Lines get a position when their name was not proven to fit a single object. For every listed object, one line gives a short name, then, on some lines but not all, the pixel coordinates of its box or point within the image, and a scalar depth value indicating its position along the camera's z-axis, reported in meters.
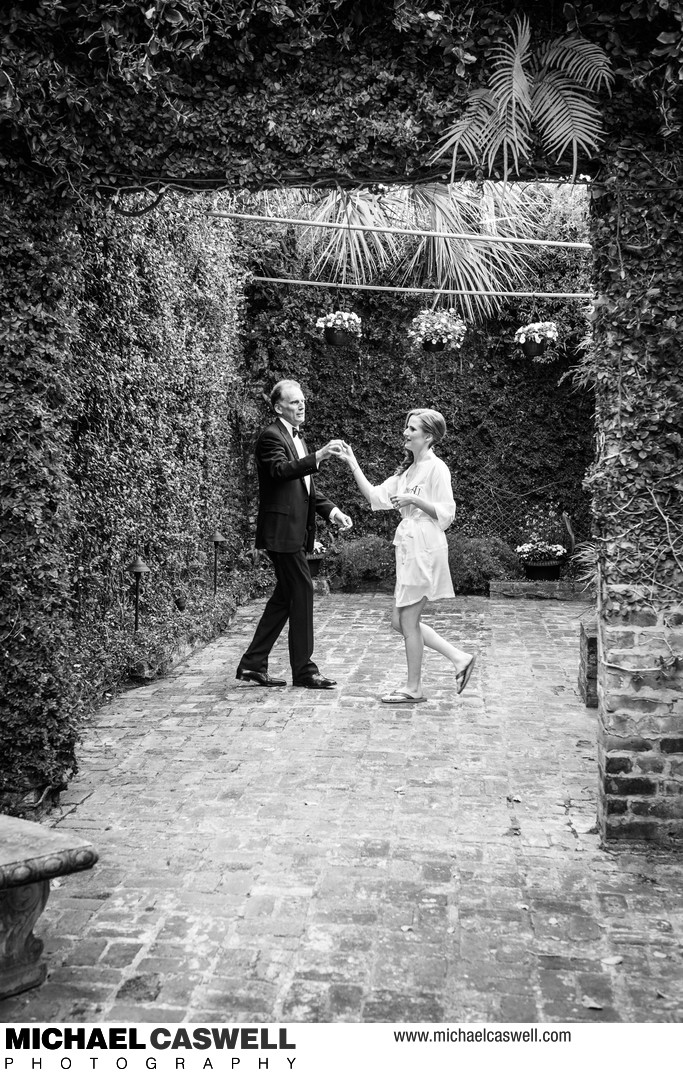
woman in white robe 6.95
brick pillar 4.48
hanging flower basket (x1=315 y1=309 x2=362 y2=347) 12.62
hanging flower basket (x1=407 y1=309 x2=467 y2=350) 12.60
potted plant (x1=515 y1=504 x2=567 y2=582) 12.42
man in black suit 7.48
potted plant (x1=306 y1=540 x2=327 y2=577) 12.15
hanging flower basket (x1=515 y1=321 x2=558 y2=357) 12.46
